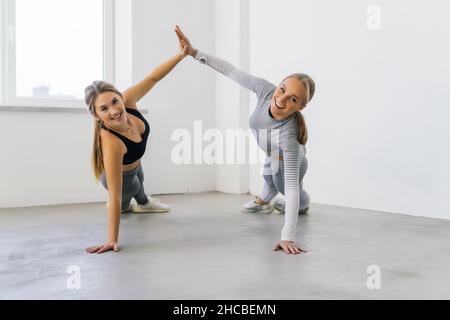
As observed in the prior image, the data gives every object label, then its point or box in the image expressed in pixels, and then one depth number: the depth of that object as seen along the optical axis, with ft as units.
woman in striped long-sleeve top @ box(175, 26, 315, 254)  5.36
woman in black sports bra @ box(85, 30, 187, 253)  5.40
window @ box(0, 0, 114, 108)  9.46
